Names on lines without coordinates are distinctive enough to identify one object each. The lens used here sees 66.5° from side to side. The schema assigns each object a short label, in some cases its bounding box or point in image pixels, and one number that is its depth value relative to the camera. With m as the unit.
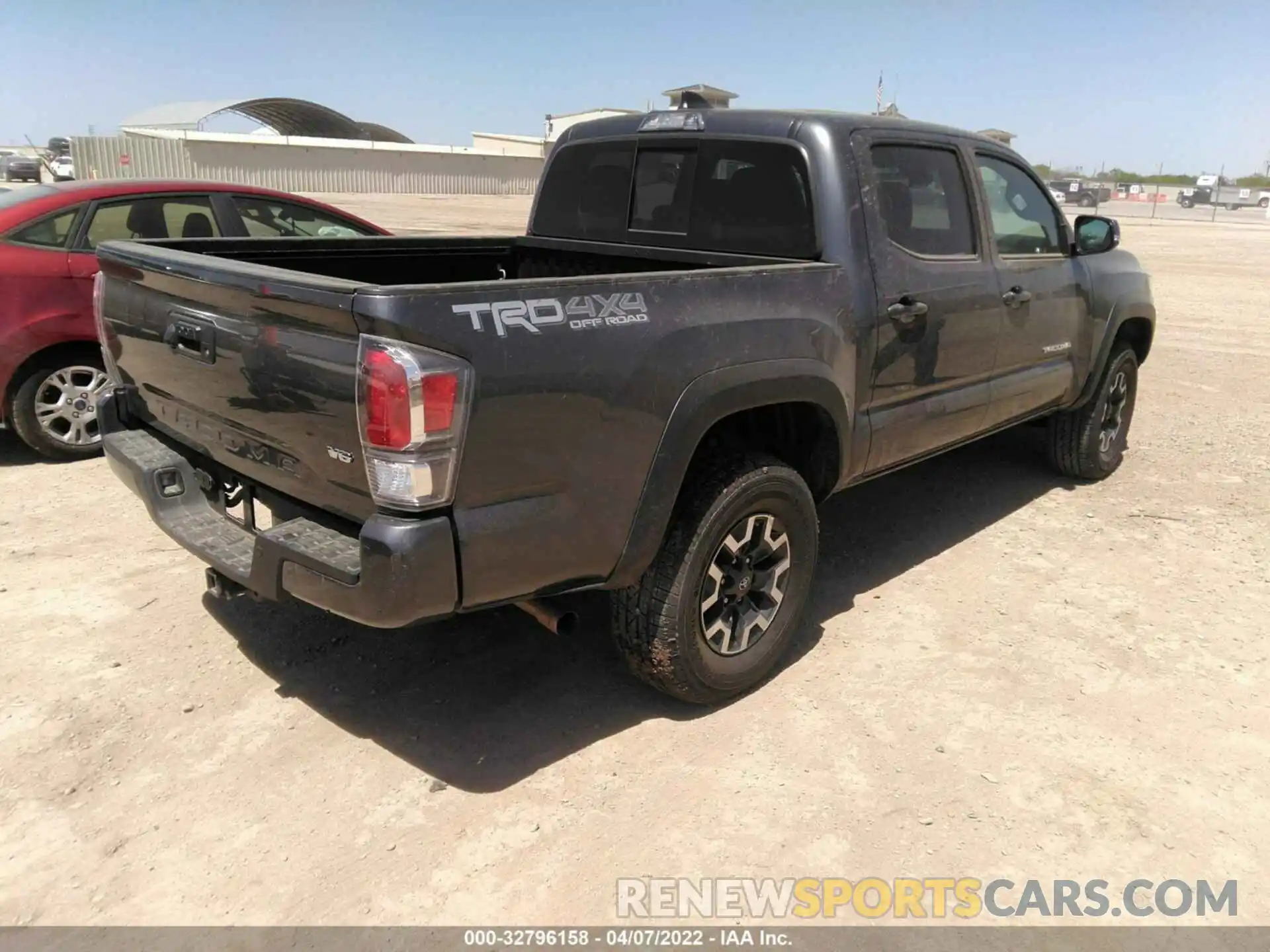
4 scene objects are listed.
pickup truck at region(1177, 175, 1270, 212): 60.34
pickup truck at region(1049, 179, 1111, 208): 52.81
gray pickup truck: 2.50
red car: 5.50
